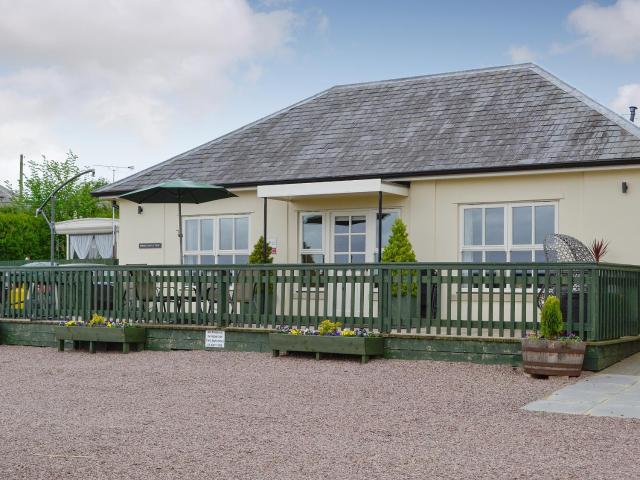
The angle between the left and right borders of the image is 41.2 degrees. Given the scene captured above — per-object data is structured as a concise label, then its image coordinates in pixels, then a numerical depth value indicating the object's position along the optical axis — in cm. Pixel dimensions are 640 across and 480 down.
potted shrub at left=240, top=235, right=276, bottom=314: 1227
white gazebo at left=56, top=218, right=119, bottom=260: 2510
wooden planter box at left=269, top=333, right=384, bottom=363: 1098
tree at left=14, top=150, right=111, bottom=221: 3991
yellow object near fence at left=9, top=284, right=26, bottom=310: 1476
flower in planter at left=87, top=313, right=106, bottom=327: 1328
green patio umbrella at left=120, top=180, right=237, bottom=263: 1416
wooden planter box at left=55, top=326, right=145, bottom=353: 1284
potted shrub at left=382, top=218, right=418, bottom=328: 1120
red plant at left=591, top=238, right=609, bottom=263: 1317
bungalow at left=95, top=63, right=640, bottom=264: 1352
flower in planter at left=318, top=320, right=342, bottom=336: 1141
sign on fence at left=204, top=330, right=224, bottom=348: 1249
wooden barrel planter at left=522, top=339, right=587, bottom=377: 961
